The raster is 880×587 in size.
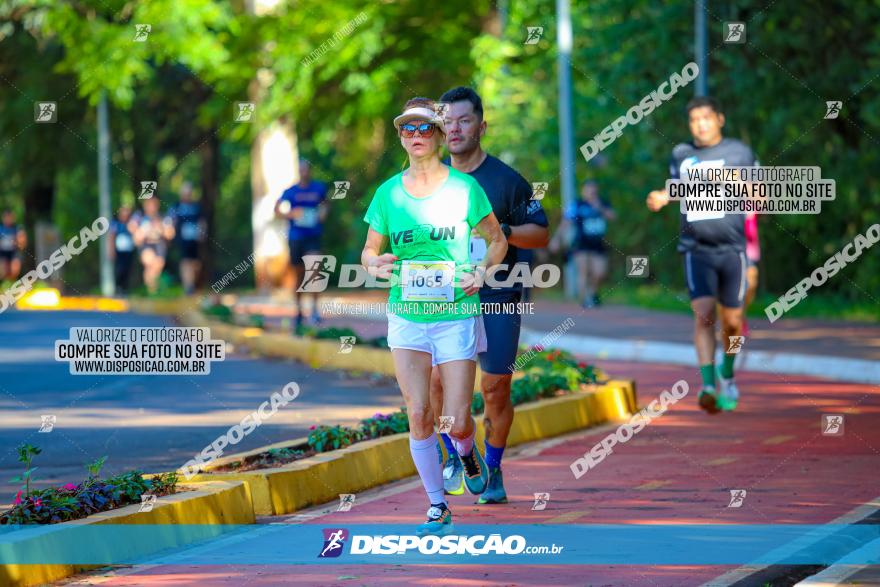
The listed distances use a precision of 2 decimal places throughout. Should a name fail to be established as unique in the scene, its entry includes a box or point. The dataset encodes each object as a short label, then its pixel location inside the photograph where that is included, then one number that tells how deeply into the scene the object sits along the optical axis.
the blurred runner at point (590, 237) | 27.48
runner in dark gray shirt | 12.96
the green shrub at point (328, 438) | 10.40
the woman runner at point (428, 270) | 8.16
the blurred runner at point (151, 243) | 35.69
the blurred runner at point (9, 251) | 42.91
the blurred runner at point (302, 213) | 22.94
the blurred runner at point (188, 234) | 32.91
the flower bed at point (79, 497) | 7.78
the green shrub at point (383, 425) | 10.97
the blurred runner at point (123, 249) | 36.22
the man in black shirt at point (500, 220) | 9.20
